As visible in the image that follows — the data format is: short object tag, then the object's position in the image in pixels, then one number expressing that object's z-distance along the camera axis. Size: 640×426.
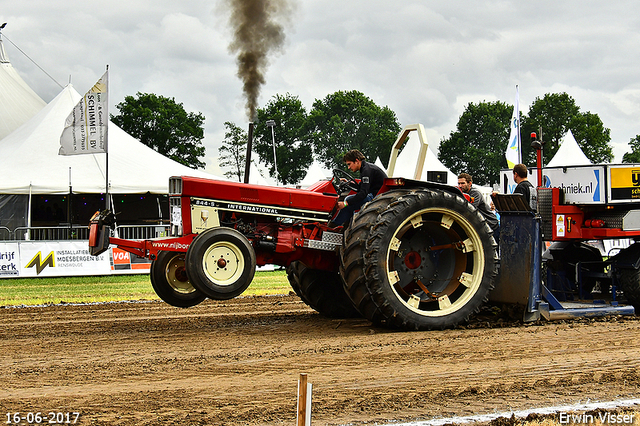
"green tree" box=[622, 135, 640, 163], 74.82
